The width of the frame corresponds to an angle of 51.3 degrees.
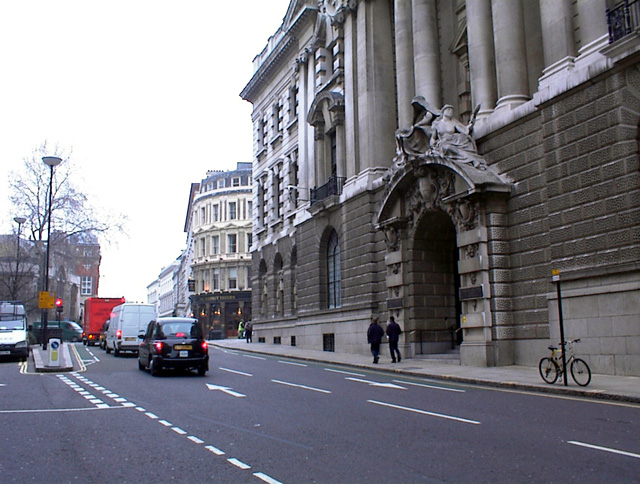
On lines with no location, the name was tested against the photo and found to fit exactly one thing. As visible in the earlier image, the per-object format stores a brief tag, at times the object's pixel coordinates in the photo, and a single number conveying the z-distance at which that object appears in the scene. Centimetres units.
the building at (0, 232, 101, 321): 4656
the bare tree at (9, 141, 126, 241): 4597
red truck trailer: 4775
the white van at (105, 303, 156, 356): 3177
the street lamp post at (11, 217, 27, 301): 4469
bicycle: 1498
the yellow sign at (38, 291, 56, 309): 3028
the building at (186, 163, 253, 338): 7966
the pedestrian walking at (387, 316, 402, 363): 2417
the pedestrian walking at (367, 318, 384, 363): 2442
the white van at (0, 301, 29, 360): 2783
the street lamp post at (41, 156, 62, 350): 2934
